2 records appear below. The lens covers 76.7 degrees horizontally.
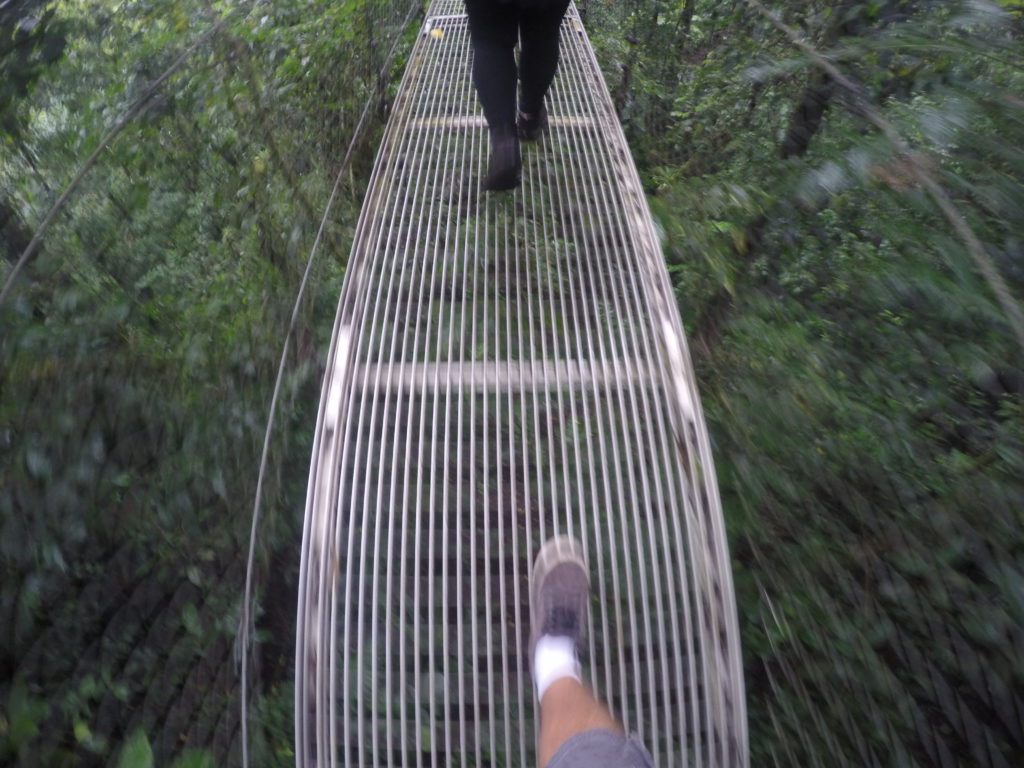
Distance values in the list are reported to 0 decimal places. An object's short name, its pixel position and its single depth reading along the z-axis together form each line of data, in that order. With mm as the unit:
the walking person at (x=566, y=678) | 1427
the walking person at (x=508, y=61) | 2395
